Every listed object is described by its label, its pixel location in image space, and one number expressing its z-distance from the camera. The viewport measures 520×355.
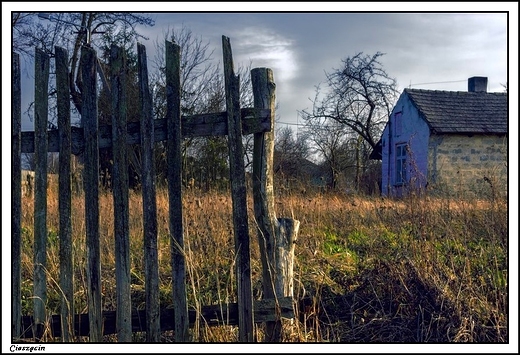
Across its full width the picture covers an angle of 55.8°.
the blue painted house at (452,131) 15.31
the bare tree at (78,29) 12.11
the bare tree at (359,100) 22.41
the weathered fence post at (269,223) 2.80
